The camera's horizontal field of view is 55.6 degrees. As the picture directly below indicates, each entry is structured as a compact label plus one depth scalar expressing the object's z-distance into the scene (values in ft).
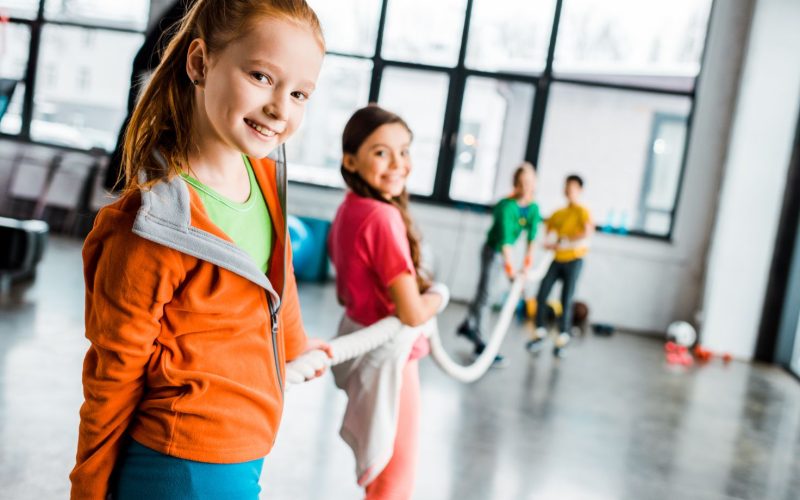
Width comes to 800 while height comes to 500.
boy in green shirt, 16.31
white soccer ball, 21.68
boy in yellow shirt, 18.47
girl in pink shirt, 5.65
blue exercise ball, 23.29
